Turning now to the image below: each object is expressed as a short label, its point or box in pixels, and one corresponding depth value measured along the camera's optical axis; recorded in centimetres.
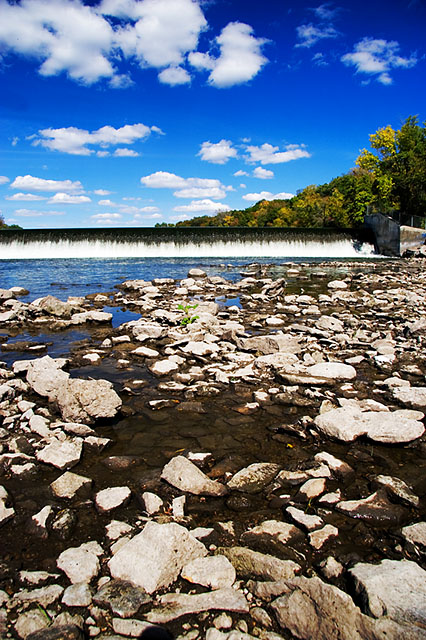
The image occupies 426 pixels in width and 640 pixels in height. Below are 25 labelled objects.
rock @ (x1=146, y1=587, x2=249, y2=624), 225
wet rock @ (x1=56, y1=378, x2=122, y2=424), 460
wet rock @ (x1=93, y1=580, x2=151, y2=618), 227
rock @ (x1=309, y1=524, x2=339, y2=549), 283
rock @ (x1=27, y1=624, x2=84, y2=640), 208
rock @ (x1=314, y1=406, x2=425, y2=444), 416
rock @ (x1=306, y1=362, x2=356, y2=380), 586
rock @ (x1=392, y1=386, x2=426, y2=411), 500
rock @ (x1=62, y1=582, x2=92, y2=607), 233
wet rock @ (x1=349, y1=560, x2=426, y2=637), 216
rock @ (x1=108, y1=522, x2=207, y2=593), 248
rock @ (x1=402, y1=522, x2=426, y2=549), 281
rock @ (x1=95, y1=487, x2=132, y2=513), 322
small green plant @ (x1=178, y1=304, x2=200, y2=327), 904
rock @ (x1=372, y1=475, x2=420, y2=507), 332
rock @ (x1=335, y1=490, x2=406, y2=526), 312
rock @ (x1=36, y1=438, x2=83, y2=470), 382
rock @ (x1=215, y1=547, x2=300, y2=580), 252
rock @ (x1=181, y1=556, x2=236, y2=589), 246
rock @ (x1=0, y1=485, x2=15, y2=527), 307
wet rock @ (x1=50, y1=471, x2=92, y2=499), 339
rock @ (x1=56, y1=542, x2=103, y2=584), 253
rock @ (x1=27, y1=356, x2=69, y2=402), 522
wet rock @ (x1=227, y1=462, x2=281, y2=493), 350
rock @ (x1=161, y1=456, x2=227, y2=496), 341
